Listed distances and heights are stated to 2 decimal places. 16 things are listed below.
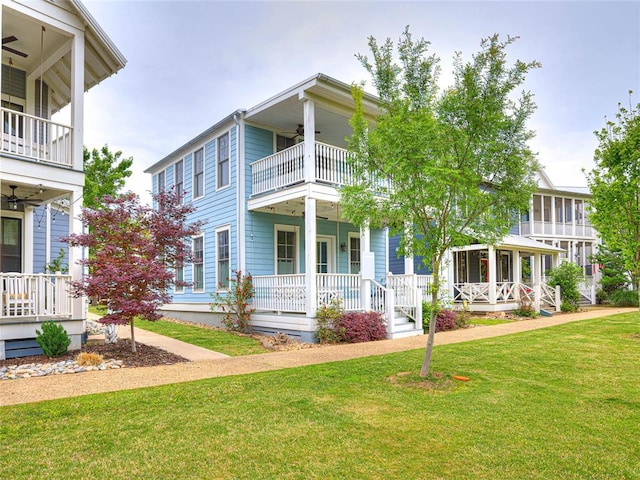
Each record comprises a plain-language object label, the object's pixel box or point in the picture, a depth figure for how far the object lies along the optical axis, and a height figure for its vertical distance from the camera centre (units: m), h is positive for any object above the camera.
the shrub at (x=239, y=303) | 13.23 -1.25
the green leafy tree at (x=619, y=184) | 10.45 +1.66
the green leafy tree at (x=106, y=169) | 29.12 +6.01
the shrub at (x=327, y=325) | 11.27 -1.63
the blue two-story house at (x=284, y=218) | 11.87 +1.32
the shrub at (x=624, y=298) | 22.02 -2.08
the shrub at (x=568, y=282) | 19.80 -1.12
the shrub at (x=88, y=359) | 8.12 -1.73
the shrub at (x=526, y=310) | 17.22 -2.04
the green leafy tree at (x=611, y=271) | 23.06 -0.82
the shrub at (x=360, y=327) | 11.40 -1.72
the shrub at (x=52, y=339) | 8.60 -1.44
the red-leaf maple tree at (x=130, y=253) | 8.98 +0.18
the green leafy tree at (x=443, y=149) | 6.37 +1.54
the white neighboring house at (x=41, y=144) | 9.02 +2.63
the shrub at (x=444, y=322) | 13.71 -1.93
